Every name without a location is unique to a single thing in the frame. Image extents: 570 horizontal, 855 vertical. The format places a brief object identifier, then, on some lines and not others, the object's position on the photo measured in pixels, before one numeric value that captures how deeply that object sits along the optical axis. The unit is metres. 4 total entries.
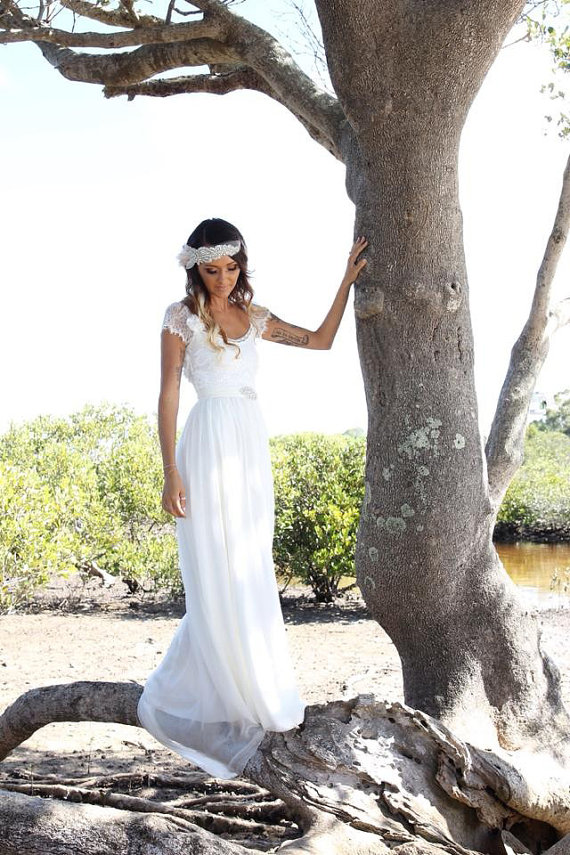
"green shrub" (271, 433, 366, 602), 9.34
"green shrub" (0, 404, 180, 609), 8.78
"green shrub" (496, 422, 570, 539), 17.31
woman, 3.75
